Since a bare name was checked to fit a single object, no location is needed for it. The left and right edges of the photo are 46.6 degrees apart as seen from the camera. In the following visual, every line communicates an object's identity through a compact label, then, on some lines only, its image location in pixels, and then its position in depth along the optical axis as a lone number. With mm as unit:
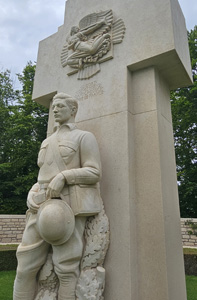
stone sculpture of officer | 2791
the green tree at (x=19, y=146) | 18797
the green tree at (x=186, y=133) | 16484
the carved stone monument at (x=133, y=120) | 3006
